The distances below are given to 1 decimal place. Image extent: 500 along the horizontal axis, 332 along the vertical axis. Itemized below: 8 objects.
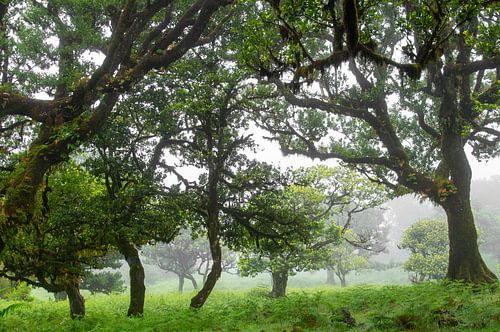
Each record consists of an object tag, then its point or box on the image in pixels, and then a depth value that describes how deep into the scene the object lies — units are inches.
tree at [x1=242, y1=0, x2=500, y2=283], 633.0
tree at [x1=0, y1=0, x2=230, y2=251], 413.7
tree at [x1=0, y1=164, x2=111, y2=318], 429.1
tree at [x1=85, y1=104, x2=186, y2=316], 474.9
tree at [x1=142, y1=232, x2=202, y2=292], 1936.5
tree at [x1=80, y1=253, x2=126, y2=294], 1131.3
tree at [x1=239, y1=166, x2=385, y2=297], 935.7
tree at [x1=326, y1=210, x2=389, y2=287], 1813.5
